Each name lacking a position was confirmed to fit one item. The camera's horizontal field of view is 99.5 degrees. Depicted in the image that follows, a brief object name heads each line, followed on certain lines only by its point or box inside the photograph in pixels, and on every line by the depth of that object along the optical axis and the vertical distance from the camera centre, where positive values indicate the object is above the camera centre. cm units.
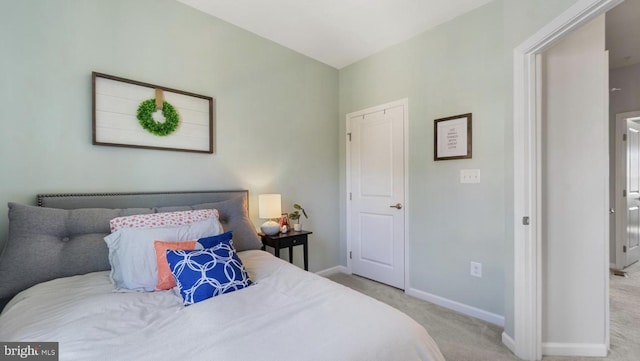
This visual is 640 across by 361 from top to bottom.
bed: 91 -56
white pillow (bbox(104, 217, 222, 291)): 145 -41
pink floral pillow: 166 -26
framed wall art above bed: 196 +51
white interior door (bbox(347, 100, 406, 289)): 303 -18
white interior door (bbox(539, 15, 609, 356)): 181 -11
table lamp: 268 -31
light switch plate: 240 +3
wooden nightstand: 262 -61
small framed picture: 245 +39
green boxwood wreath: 211 +49
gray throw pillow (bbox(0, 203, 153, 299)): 145 -37
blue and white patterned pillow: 129 -47
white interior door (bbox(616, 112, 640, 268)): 353 -10
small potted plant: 292 -40
